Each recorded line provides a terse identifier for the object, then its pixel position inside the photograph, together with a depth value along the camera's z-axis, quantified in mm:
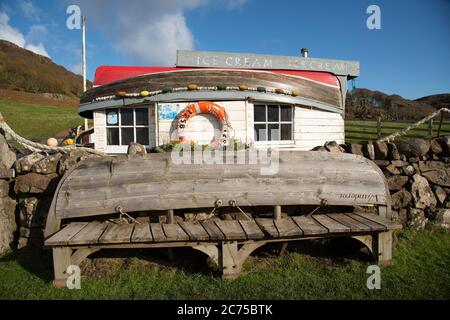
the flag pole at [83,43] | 10227
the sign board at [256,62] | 7473
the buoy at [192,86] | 6107
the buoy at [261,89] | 6230
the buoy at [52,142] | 5930
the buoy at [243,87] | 6184
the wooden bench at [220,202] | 3799
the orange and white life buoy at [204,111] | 6059
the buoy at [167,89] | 6090
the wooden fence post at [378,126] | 11675
